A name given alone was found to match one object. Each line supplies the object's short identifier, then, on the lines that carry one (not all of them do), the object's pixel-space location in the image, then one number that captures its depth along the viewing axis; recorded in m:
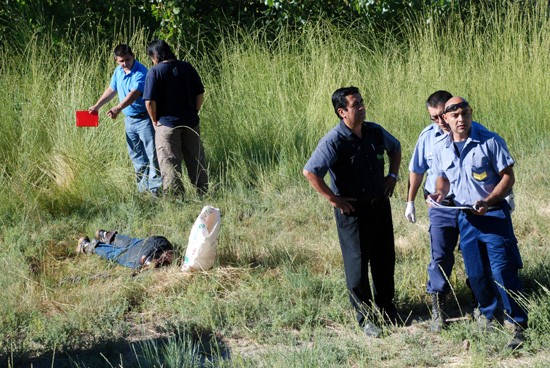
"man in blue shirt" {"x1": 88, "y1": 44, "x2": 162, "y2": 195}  19.19
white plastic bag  14.39
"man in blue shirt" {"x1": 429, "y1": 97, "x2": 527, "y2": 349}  10.91
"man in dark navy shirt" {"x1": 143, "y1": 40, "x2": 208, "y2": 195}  18.33
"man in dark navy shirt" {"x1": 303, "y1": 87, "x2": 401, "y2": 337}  11.70
